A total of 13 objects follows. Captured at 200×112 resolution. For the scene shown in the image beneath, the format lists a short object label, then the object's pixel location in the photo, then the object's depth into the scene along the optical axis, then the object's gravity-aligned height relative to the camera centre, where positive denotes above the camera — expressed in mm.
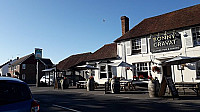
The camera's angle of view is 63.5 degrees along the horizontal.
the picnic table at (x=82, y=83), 17198 -1755
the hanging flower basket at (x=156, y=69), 15212 -225
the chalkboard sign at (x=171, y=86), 9172 -1114
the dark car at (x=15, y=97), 2962 -588
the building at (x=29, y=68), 43656 -97
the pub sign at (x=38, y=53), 23919 +2153
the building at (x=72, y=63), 26062 +843
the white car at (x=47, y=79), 26480 -1971
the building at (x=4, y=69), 59000 -462
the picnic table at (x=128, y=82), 13669 -1293
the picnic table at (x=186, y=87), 10016 -1285
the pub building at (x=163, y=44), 14070 +2237
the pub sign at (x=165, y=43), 14872 +2283
